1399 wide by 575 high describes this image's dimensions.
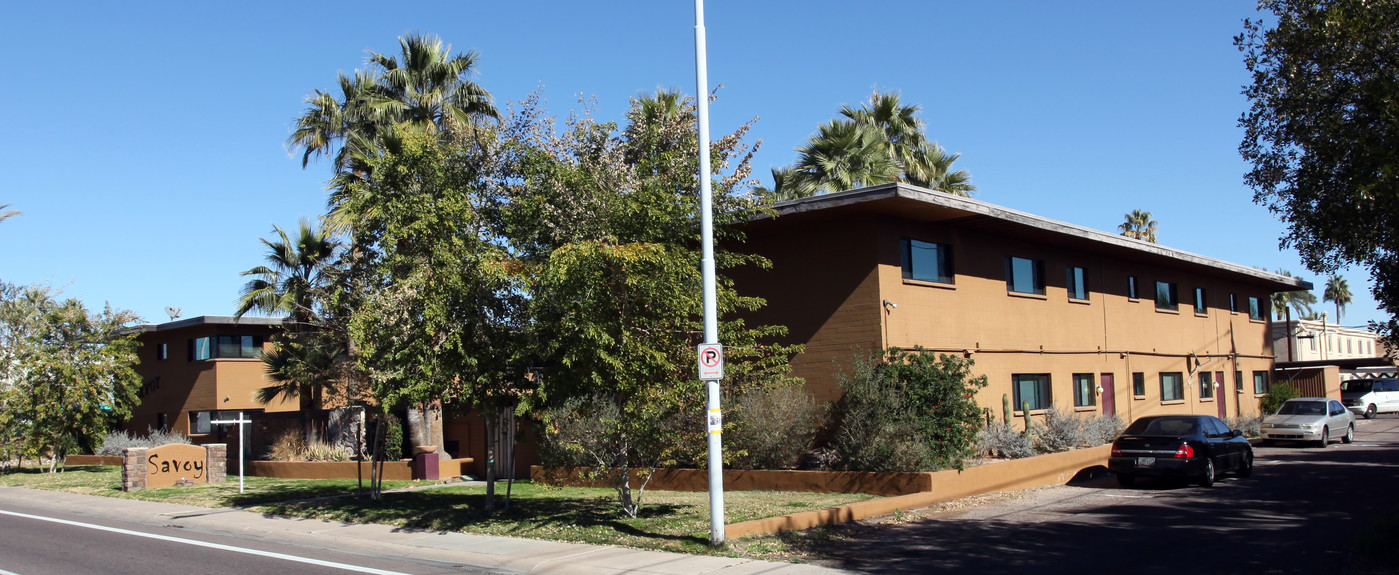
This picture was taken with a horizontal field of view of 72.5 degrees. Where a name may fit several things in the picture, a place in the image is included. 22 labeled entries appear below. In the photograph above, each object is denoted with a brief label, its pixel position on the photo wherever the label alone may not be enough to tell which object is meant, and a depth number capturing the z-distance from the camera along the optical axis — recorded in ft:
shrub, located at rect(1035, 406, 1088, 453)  68.80
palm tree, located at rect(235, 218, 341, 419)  87.04
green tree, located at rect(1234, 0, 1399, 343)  34.24
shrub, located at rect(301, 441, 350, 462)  84.17
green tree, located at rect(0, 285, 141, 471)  94.99
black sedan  57.21
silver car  90.02
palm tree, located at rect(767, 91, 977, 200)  88.53
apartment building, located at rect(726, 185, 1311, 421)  63.39
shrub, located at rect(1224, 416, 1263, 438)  99.30
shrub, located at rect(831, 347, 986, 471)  54.29
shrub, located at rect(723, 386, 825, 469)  58.75
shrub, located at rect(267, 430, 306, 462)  88.12
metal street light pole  37.17
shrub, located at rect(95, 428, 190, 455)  101.55
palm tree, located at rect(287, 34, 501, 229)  83.35
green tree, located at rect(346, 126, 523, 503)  45.85
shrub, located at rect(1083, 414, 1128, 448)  71.97
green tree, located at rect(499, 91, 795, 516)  41.14
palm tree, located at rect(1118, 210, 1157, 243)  202.18
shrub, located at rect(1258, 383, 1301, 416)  111.24
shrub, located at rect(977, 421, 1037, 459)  64.64
